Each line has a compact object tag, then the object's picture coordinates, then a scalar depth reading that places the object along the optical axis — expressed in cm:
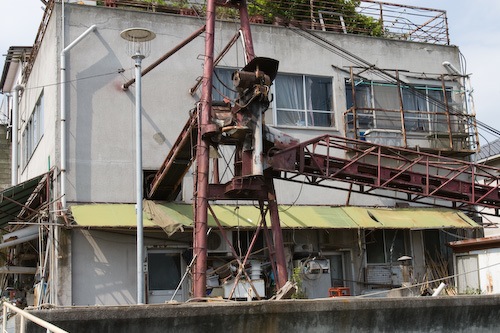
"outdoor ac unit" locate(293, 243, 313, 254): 2242
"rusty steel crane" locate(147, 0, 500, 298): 1639
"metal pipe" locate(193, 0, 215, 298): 1597
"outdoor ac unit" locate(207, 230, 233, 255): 2127
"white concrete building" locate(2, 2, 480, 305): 2014
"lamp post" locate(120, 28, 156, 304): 1694
